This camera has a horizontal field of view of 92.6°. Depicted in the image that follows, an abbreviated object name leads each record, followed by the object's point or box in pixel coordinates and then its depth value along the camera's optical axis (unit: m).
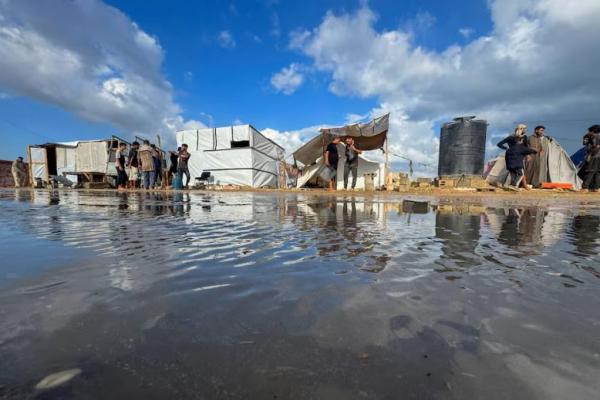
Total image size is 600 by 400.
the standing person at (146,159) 11.93
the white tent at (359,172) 14.46
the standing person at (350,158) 11.51
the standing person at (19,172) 16.44
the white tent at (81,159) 19.33
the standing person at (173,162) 13.76
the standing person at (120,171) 12.53
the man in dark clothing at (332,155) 12.33
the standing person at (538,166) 11.34
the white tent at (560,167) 11.66
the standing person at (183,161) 12.52
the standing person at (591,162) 9.26
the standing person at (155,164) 12.23
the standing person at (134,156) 12.78
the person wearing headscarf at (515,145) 8.84
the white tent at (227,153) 19.33
